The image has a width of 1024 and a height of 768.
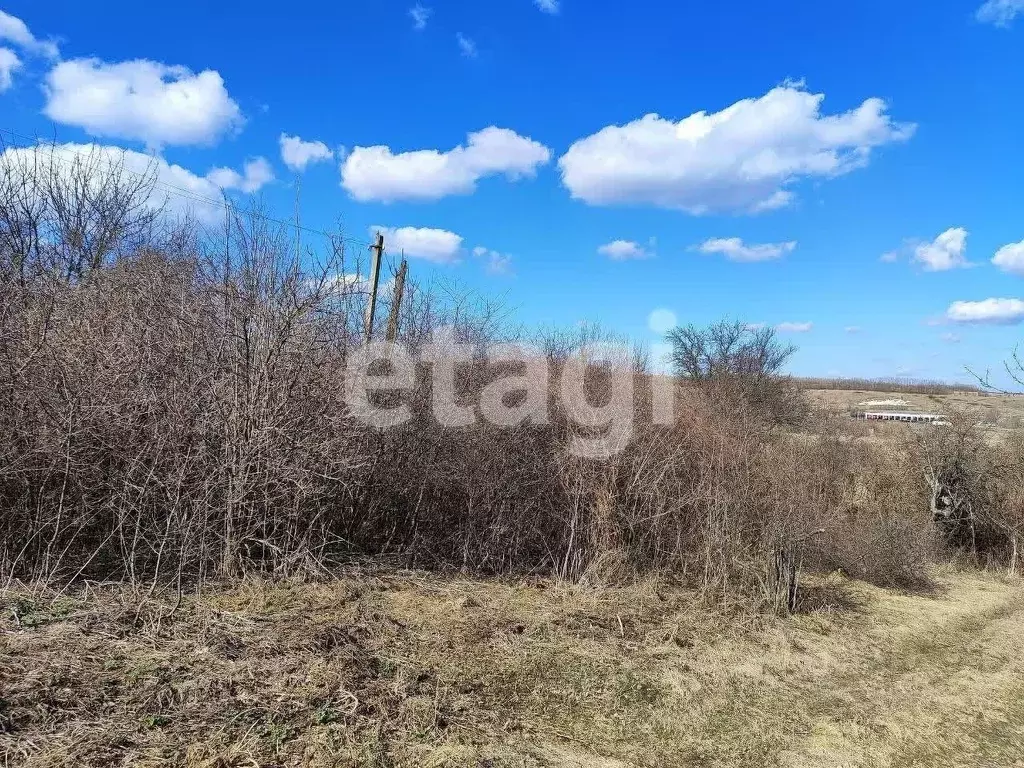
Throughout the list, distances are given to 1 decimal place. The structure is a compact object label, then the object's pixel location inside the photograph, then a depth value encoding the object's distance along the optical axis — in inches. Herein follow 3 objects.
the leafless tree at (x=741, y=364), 828.0
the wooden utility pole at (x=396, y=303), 317.1
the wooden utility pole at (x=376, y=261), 429.1
